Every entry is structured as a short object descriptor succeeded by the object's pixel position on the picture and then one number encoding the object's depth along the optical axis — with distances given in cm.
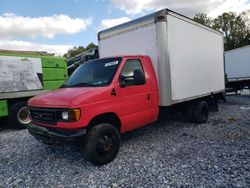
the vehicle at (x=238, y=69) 1509
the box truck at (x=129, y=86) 434
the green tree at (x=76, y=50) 5196
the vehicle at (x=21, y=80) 790
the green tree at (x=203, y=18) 4584
